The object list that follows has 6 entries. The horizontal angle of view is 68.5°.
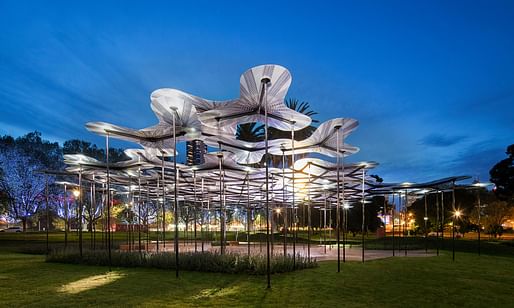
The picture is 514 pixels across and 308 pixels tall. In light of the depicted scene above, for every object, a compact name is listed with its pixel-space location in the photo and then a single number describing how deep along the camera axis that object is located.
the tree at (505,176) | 40.50
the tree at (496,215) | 58.84
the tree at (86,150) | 63.12
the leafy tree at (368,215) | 66.75
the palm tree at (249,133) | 48.25
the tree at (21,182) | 51.03
